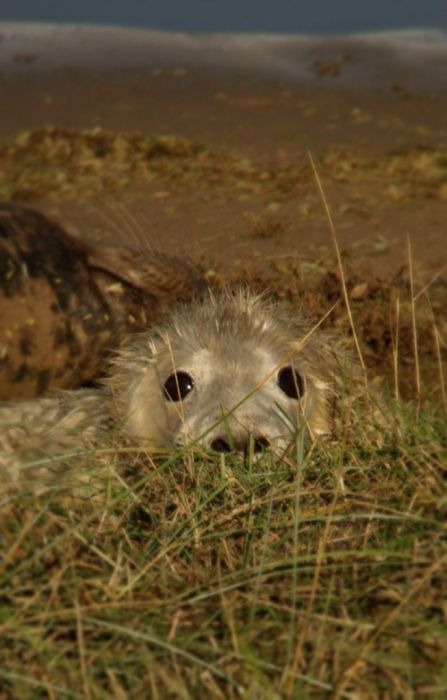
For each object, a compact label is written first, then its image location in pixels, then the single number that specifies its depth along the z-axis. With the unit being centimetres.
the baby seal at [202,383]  826
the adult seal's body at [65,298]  992
